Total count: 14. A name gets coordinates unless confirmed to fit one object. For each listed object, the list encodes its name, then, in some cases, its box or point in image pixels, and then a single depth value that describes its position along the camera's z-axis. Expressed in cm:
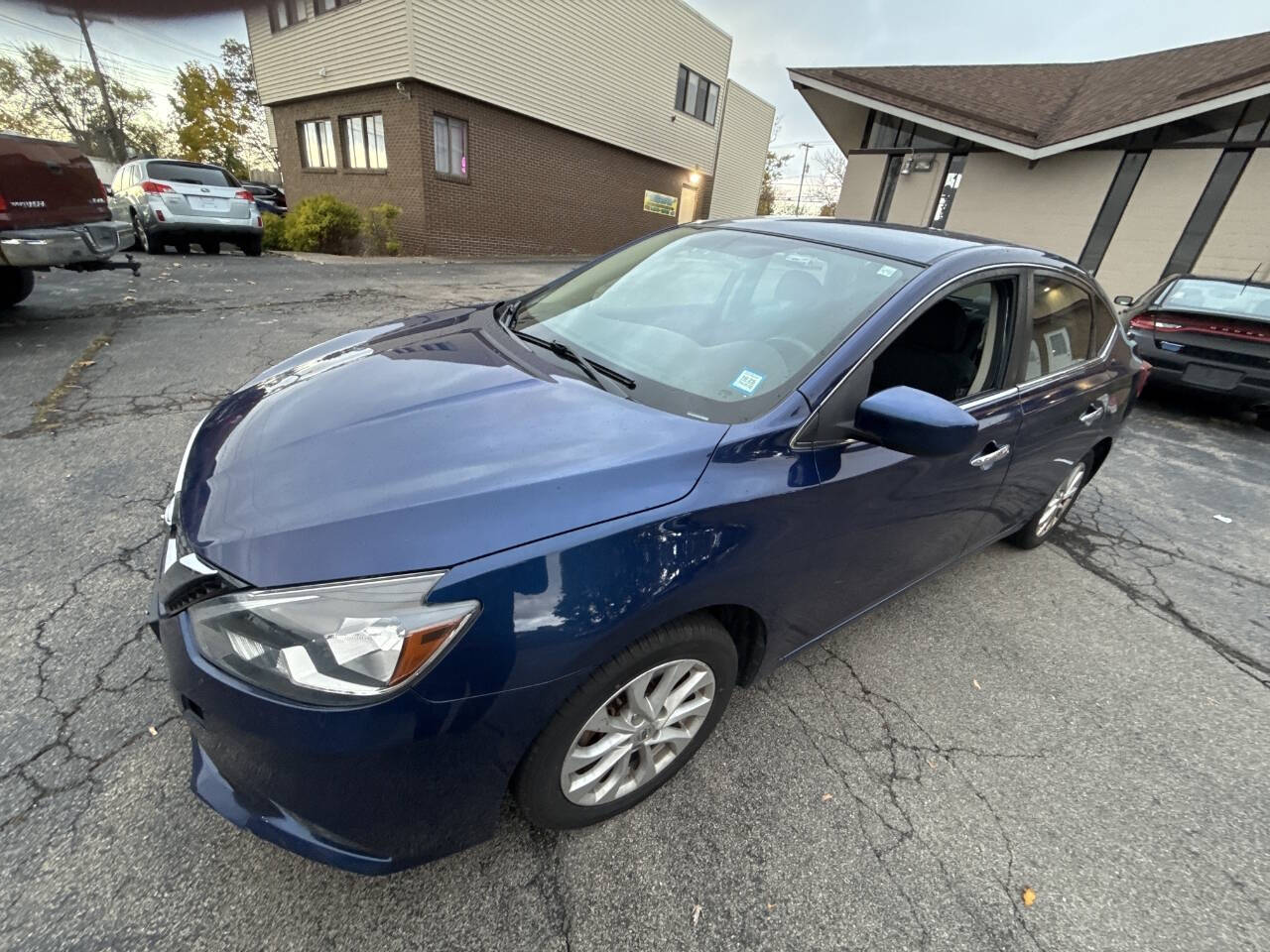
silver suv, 980
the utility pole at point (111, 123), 2638
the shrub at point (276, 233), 1365
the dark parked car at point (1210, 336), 550
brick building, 1295
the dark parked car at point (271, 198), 1628
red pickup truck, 446
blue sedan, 120
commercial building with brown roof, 973
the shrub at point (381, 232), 1329
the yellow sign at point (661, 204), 2033
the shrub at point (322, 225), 1301
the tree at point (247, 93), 3086
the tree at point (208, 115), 2653
